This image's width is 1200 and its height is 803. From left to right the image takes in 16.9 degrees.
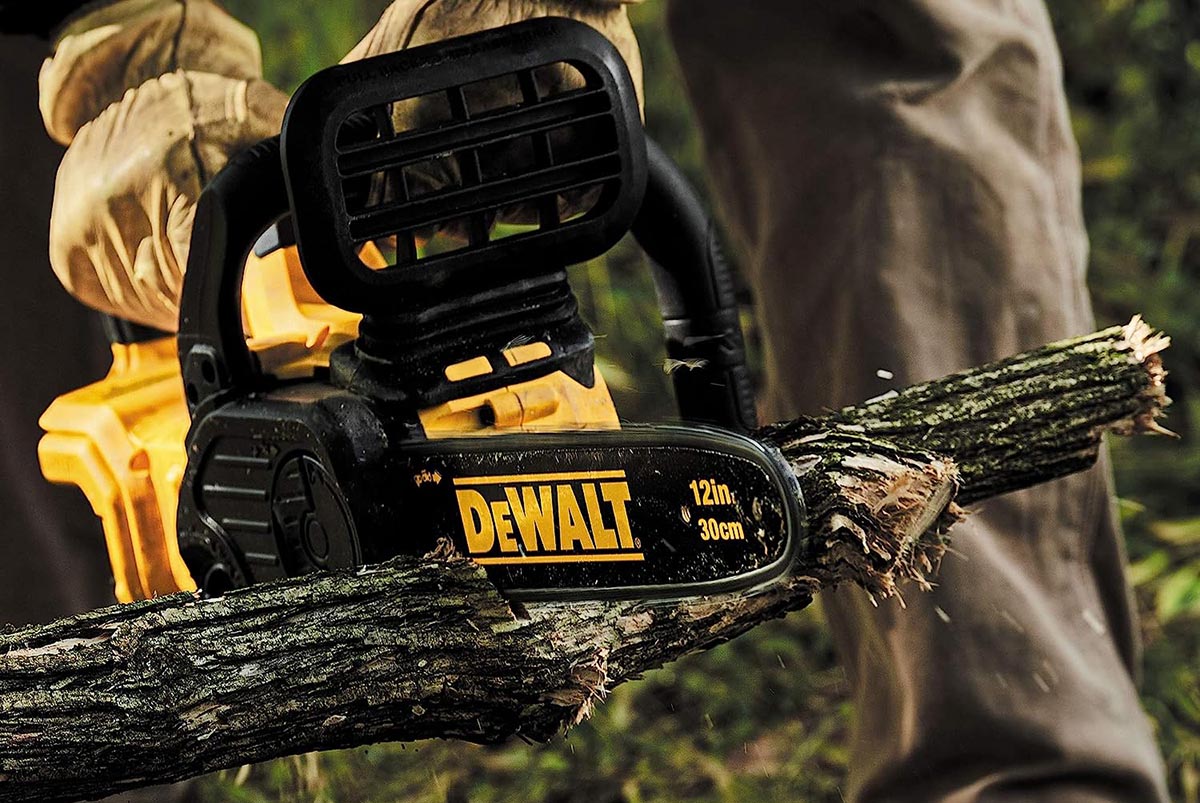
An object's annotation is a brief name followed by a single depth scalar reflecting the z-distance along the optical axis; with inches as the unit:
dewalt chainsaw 64.5
